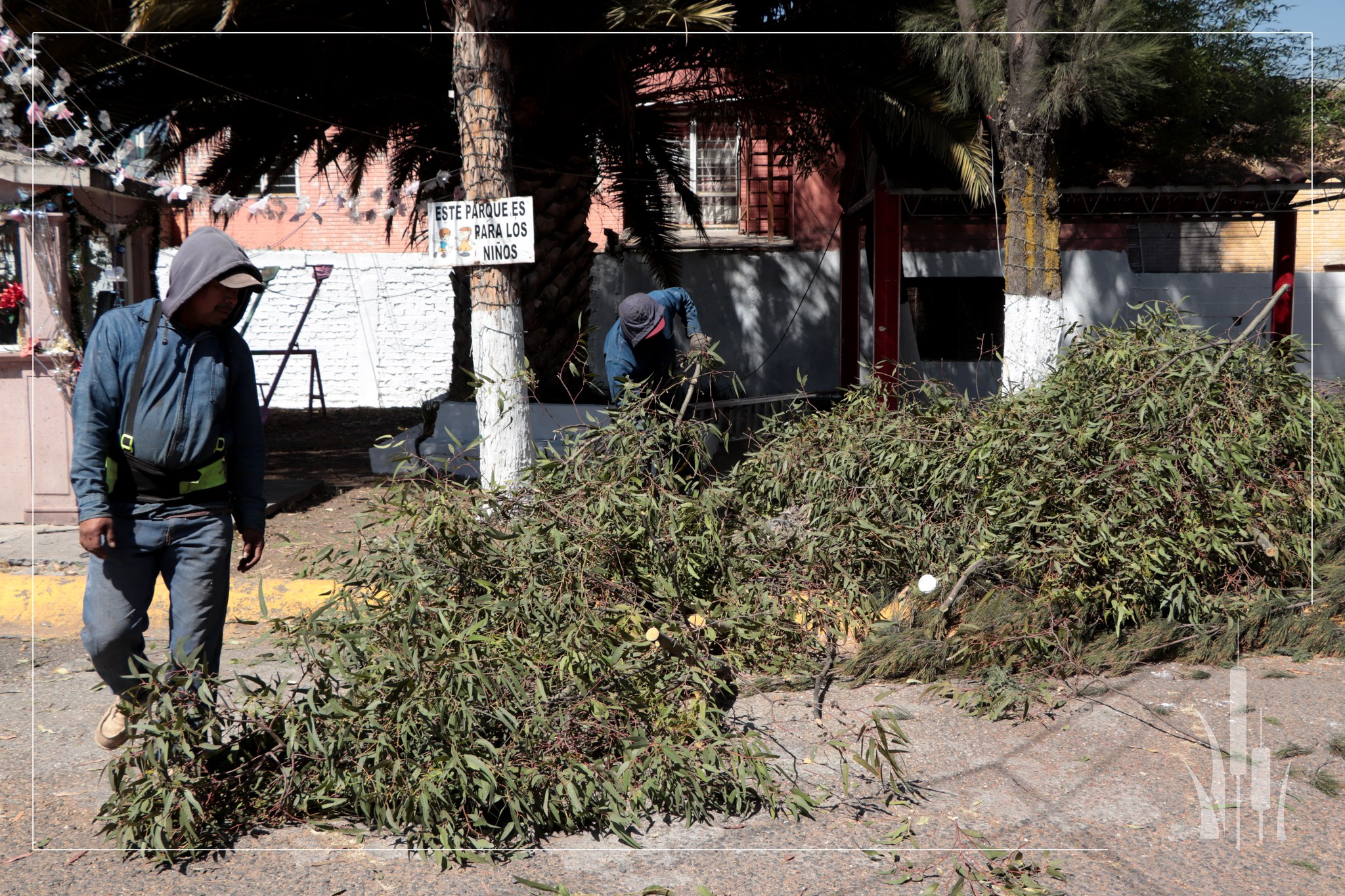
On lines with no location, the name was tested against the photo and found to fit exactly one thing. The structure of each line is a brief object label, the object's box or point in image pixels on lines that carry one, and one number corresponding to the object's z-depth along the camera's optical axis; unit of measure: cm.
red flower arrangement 670
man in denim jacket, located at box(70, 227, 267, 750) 323
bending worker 565
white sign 574
